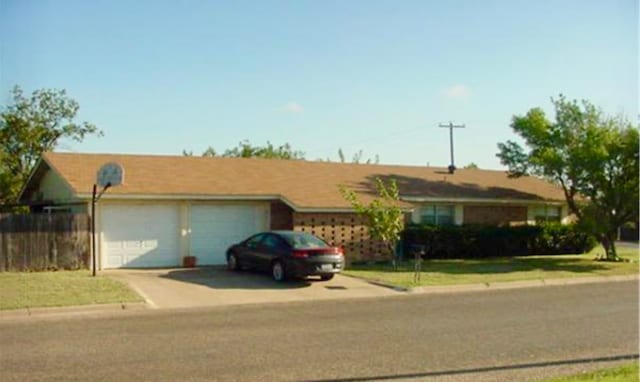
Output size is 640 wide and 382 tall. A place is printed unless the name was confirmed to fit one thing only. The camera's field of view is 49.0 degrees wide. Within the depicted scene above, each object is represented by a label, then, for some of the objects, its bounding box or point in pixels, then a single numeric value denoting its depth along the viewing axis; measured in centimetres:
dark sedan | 1853
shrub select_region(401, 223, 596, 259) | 2720
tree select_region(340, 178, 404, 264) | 2317
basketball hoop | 1970
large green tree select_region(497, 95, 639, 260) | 2623
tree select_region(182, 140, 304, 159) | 6644
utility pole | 5431
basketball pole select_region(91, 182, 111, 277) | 1961
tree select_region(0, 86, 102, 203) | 3869
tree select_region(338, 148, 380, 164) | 7438
